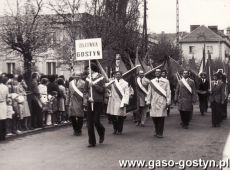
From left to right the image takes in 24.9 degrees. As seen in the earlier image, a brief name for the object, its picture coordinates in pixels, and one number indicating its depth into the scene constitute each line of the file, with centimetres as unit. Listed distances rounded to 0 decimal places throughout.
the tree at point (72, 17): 2452
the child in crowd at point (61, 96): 1688
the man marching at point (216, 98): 1622
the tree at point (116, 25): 2208
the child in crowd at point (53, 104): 1621
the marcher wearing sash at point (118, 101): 1402
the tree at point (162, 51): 4531
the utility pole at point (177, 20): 4069
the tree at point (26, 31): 3422
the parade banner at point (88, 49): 1202
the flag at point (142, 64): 1903
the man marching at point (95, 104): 1134
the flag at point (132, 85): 1652
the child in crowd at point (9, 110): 1295
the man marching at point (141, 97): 1667
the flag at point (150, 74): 1855
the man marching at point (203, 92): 2151
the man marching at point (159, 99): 1316
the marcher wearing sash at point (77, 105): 1365
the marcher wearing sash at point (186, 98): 1553
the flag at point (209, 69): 2268
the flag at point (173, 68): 2123
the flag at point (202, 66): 2392
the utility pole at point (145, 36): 2772
